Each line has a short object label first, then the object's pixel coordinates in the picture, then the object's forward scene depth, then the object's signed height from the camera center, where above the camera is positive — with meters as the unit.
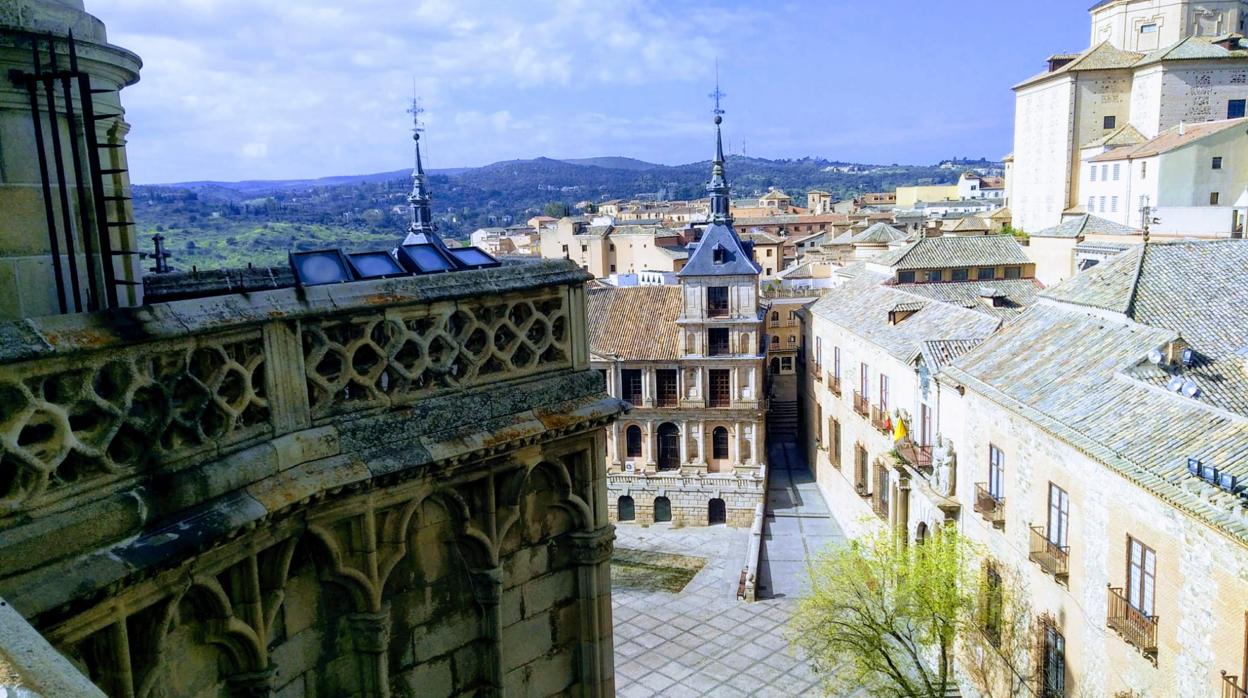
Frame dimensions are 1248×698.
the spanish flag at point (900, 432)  30.27 -7.95
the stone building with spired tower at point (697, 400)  45.53 -10.14
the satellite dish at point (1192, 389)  18.03 -4.11
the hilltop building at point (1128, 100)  62.75 +5.58
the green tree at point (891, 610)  22.56 -10.51
